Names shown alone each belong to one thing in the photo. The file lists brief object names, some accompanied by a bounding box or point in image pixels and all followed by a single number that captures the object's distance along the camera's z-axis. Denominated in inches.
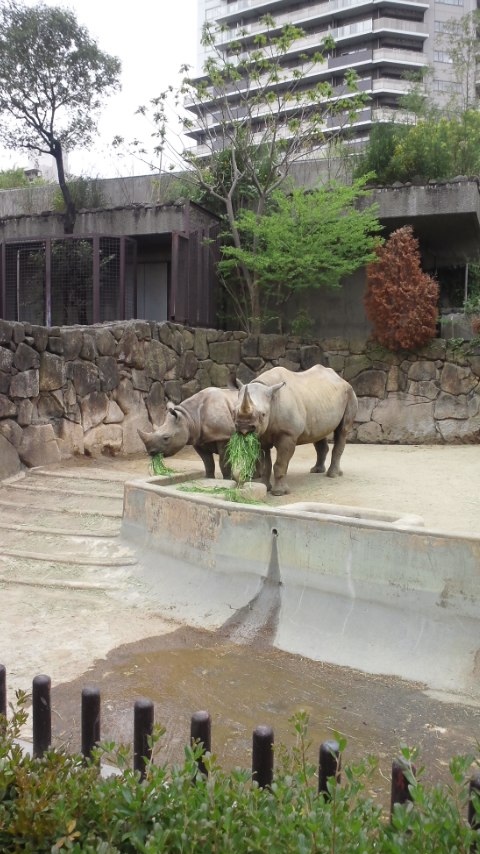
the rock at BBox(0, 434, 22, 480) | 373.4
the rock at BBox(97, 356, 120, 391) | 445.7
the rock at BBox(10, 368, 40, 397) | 388.8
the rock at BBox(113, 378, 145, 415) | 458.3
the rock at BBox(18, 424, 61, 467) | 392.5
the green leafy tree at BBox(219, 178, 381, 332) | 546.0
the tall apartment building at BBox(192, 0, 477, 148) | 2102.6
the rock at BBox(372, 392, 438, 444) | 550.6
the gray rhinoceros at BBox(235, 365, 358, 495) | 280.2
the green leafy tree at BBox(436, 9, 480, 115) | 914.1
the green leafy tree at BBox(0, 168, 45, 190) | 852.0
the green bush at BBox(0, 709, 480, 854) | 69.8
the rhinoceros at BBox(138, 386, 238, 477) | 304.5
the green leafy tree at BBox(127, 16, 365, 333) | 608.7
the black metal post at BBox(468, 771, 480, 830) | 73.5
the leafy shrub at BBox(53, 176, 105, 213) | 690.8
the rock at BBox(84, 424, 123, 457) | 434.6
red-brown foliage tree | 545.3
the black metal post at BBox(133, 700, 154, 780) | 101.1
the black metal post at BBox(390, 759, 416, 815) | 80.7
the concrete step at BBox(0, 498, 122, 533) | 293.1
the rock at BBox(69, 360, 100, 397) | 428.1
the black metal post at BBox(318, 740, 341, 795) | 86.4
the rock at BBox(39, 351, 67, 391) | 408.4
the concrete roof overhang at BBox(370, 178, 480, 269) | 536.1
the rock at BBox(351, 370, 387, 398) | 563.2
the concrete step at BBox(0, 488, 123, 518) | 317.1
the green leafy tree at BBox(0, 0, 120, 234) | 660.7
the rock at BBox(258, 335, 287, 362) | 573.0
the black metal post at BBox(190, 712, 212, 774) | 96.0
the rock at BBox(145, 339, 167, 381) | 485.4
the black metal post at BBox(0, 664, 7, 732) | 111.7
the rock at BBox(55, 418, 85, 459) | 415.2
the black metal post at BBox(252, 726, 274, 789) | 93.1
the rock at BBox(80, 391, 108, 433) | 432.8
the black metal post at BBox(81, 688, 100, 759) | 106.7
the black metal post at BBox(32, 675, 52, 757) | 107.7
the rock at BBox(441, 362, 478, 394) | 542.6
